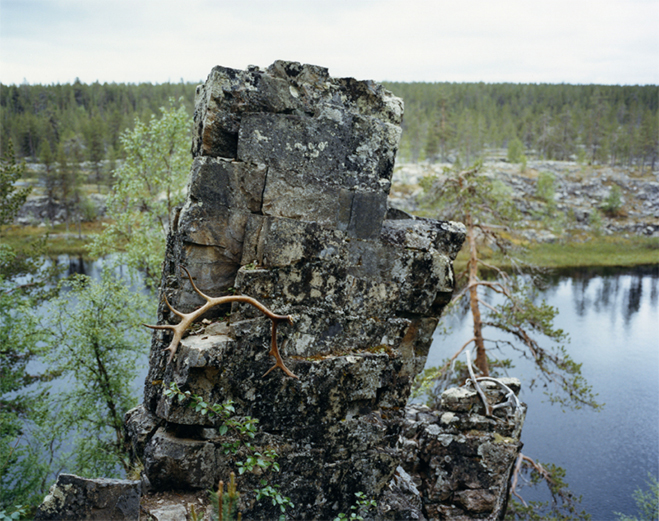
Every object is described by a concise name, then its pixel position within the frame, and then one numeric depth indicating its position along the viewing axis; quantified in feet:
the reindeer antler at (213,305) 20.83
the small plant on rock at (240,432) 20.24
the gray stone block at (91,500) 18.37
